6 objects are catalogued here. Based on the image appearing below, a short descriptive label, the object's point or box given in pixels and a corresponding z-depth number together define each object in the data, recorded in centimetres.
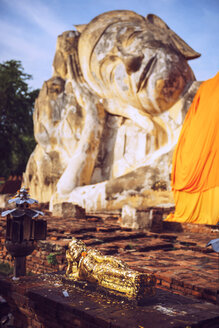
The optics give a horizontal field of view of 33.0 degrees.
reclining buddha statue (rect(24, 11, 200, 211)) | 958
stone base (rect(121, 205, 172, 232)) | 662
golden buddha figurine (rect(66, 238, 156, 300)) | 239
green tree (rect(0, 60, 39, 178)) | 1781
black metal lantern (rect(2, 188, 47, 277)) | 332
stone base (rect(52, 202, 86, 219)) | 811
